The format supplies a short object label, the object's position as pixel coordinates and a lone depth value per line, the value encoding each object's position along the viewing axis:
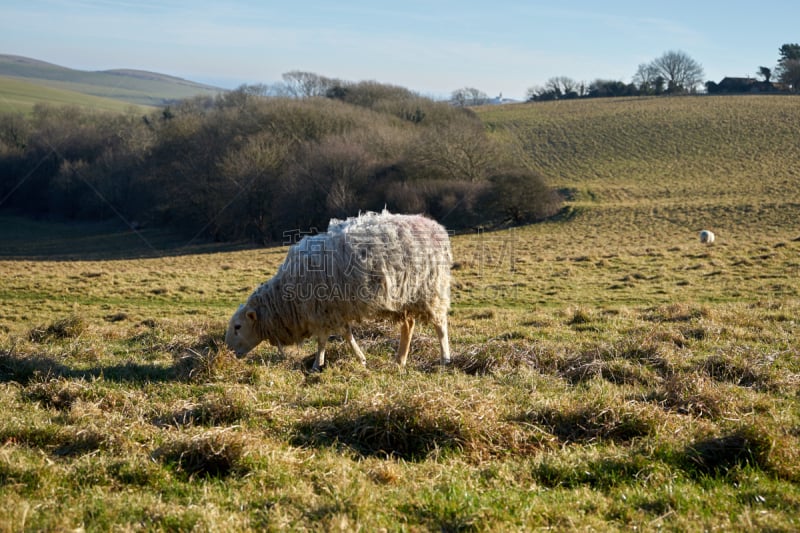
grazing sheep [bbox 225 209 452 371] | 8.77
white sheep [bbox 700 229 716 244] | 32.59
